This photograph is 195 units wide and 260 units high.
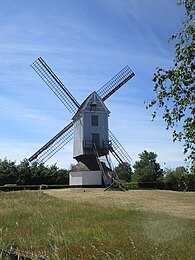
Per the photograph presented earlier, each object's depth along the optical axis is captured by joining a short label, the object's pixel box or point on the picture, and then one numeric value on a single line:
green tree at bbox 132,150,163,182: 47.54
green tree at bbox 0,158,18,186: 34.98
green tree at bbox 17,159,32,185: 34.62
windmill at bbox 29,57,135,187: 28.45
